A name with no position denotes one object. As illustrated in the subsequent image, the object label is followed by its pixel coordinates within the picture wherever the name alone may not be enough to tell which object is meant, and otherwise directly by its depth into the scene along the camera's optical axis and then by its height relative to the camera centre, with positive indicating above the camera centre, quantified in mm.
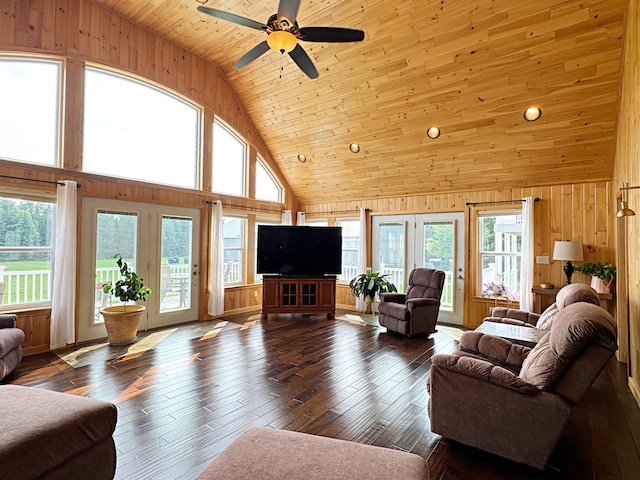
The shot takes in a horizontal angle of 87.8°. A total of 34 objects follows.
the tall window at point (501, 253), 5609 -104
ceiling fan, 2785 +1942
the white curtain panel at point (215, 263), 6168 -322
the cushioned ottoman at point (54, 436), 1519 -947
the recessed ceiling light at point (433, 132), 5130 +1778
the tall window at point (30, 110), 4246 +1795
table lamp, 4637 -79
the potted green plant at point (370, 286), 6551 -780
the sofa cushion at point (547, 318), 3512 -786
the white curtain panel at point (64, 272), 4395 -357
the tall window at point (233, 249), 6762 -65
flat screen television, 6586 -78
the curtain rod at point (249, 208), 6201 +808
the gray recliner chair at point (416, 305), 5160 -944
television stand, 6441 -951
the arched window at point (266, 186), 7332 +1376
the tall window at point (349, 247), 7527 -15
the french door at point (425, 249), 6121 -49
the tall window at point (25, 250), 4184 -67
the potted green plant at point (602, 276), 4473 -385
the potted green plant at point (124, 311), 4574 -927
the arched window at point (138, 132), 4941 +1871
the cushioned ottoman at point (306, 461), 1307 -902
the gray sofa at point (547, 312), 3109 -786
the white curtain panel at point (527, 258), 5219 -172
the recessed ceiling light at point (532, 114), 4365 +1770
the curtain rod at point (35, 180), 4116 +841
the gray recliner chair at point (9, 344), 3283 -1008
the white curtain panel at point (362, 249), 7047 -56
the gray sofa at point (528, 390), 1984 -938
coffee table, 3045 -856
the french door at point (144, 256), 4801 -166
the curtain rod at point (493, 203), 5312 +767
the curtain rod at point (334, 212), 7352 +797
